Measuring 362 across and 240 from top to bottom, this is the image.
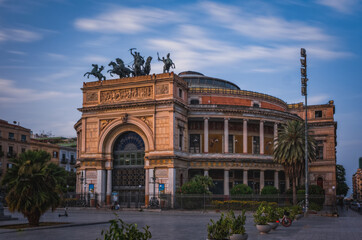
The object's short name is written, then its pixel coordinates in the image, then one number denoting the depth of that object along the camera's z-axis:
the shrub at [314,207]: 51.19
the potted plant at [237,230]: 18.62
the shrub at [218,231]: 16.24
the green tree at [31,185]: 27.59
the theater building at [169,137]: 56.84
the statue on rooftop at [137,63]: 61.53
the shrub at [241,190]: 54.53
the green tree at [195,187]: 51.50
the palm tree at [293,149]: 53.06
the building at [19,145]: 85.46
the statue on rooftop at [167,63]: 60.03
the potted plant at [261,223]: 24.12
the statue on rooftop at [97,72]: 62.70
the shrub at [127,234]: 11.17
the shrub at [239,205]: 48.84
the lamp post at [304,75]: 42.22
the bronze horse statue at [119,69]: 62.00
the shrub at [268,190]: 57.03
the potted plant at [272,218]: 25.72
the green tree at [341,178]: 117.87
